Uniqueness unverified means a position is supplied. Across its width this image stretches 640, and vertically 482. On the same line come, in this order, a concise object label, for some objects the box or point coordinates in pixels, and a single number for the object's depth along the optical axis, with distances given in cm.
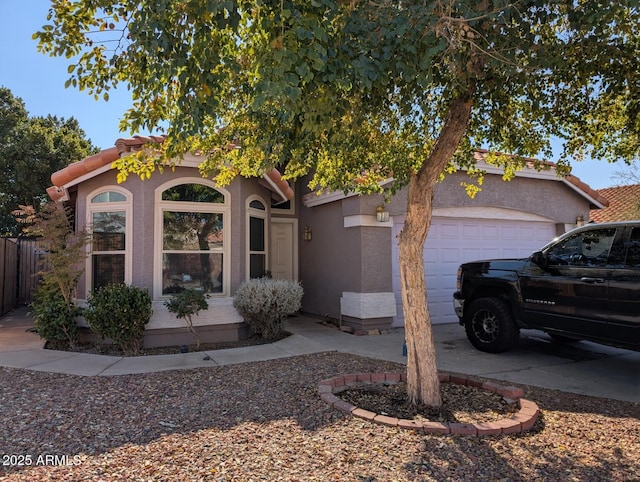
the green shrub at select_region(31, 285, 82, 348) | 755
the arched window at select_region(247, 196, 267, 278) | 884
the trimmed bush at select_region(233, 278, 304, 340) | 797
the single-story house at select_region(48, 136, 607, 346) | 788
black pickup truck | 588
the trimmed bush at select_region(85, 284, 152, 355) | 709
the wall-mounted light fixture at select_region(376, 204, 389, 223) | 934
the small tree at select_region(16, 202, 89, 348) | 755
